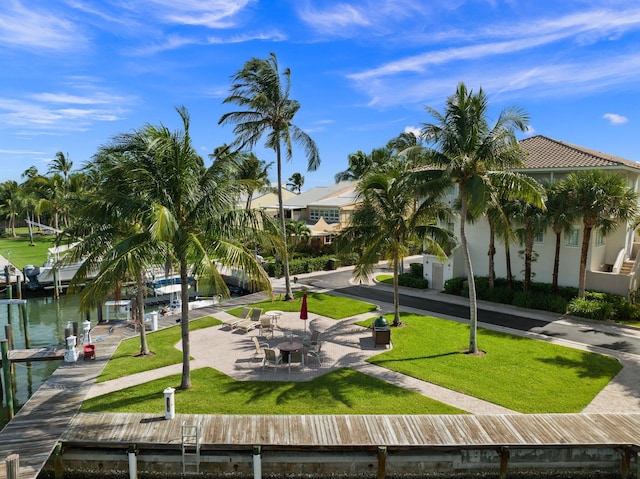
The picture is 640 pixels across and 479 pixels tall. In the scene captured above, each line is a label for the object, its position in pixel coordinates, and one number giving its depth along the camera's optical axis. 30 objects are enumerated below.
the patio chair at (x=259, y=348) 16.72
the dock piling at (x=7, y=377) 13.91
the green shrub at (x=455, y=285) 27.33
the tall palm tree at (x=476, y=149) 15.46
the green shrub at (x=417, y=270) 31.34
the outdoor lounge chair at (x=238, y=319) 21.22
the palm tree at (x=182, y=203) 12.09
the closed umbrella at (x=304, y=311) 17.89
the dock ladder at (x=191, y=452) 10.39
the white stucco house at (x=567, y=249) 23.77
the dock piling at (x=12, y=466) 9.07
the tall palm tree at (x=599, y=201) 20.70
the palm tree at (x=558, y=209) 21.66
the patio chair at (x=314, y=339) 17.30
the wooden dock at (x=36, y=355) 17.22
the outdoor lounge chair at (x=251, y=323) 20.44
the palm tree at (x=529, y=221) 22.08
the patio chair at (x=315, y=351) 16.51
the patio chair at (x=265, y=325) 19.73
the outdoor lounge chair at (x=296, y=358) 15.77
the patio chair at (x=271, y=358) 15.50
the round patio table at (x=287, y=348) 15.75
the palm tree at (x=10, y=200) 69.38
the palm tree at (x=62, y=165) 66.75
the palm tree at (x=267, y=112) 23.78
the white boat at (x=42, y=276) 34.66
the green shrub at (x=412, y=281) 29.47
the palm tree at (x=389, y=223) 18.70
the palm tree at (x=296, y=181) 99.47
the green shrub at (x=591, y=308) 21.06
